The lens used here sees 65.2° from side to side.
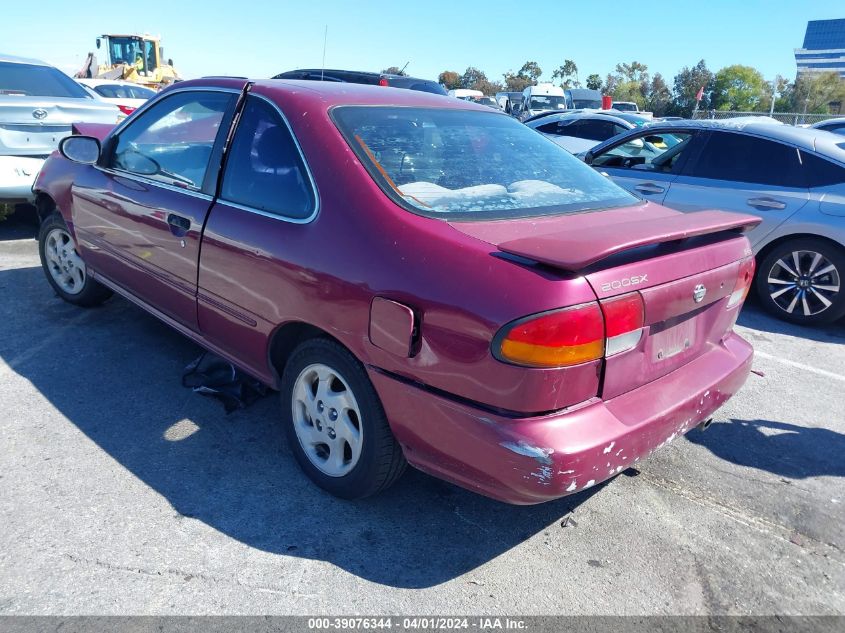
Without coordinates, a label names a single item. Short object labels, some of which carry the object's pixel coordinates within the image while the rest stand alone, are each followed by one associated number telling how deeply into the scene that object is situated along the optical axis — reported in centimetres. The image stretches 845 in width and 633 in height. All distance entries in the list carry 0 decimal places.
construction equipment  2839
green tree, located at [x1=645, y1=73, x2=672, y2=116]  6227
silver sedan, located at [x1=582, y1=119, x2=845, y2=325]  538
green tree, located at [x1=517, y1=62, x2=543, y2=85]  9200
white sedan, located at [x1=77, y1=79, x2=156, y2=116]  1578
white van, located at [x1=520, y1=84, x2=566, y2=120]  2562
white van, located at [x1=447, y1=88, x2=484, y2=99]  2780
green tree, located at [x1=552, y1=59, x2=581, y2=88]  9250
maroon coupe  214
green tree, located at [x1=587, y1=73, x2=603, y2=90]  8194
